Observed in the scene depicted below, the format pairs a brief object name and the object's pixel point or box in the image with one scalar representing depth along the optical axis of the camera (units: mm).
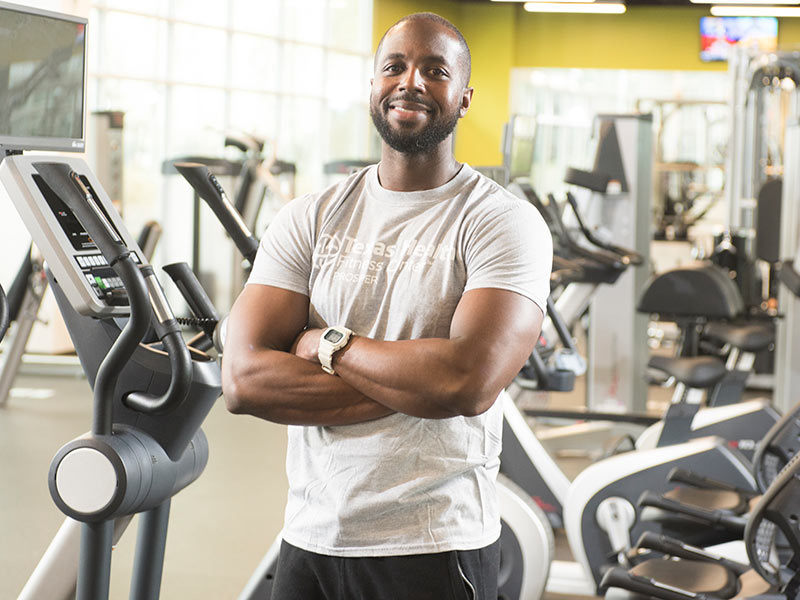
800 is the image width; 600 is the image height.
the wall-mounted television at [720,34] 14164
